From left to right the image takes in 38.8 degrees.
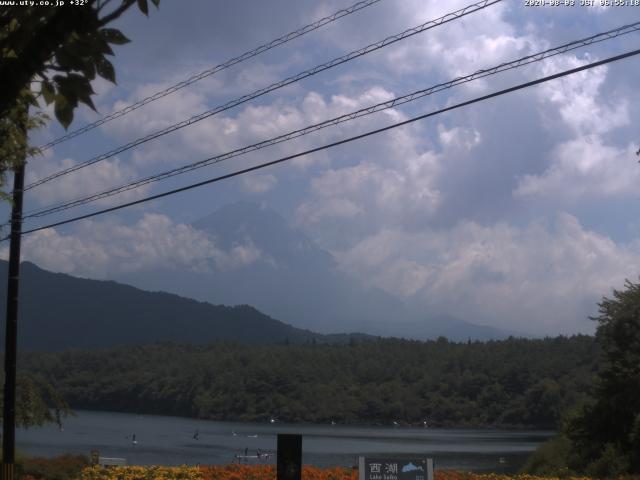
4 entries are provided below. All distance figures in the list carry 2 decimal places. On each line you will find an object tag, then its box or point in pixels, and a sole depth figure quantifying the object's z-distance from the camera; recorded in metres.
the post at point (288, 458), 12.56
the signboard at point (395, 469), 14.08
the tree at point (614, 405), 28.31
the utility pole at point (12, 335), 17.45
